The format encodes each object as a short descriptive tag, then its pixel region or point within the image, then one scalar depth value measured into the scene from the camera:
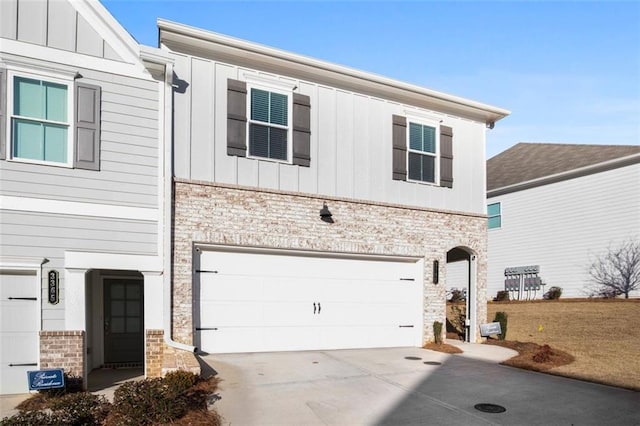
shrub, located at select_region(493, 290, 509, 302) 21.97
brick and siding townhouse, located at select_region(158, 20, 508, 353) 10.01
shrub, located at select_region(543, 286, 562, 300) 20.31
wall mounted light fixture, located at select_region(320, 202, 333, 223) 11.14
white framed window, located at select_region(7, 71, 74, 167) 8.13
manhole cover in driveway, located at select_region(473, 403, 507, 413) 6.84
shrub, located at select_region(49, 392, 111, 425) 5.90
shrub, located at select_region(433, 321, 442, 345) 12.33
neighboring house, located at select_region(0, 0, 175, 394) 7.97
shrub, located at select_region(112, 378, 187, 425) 5.71
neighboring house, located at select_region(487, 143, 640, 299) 18.75
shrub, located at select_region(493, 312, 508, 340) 13.45
